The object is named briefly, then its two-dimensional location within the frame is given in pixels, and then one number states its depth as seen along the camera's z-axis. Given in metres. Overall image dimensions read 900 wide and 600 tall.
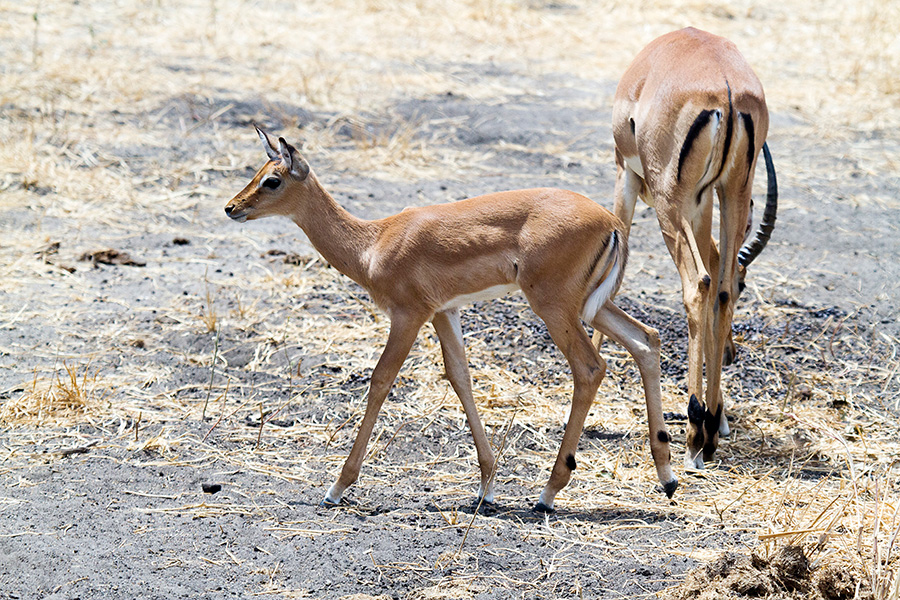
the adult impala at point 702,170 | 10.26
